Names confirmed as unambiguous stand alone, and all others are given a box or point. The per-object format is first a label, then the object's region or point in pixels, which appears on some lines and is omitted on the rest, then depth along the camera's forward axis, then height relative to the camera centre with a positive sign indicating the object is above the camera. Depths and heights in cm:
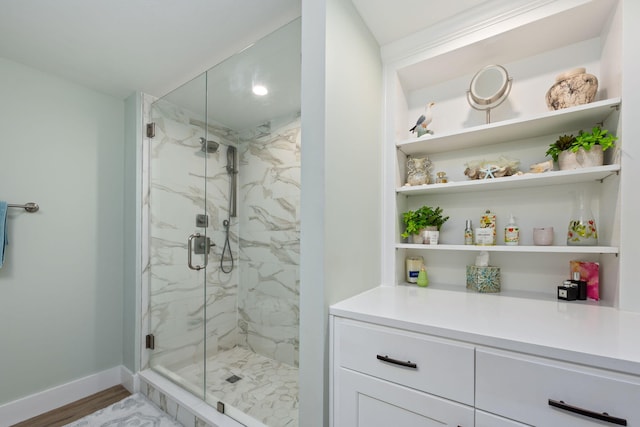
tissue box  135 -31
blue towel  162 -9
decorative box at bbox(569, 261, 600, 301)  117 -26
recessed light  169 +76
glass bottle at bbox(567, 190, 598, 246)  117 -4
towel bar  177 +3
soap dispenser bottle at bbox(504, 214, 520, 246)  129 -9
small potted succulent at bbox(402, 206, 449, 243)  149 -4
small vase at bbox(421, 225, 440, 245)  146 -10
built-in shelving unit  112 +37
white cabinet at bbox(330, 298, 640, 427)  67 -45
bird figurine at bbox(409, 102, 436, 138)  148 +50
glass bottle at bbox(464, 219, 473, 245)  141 -10
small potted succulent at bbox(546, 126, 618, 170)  108 +27
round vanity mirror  131 +62
